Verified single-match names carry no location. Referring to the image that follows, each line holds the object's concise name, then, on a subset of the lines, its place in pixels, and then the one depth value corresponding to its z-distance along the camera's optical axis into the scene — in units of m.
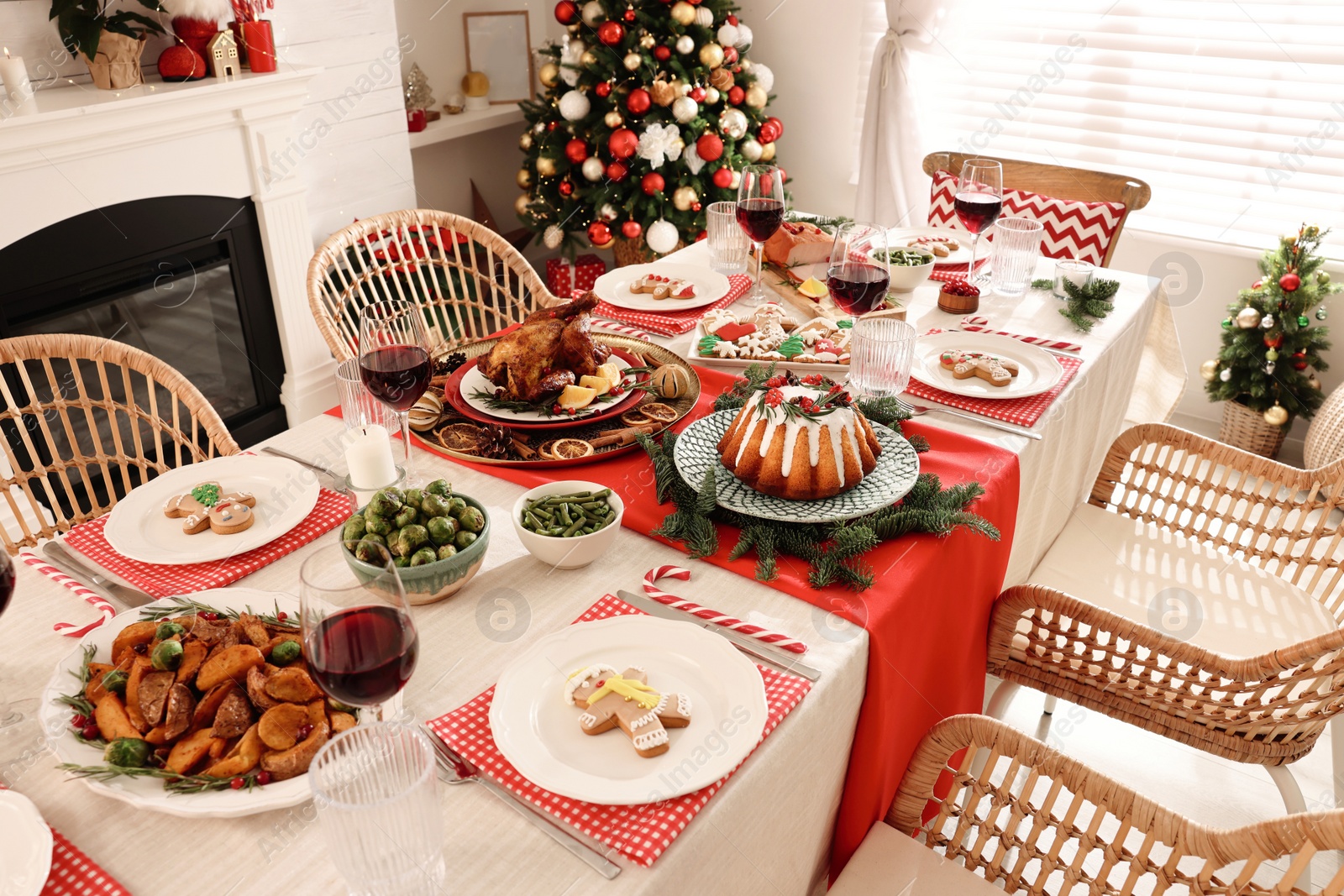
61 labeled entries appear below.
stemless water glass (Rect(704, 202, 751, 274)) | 1.97
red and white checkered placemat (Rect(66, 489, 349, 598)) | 1.06
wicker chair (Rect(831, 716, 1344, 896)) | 0.85
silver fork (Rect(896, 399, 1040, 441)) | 1.42
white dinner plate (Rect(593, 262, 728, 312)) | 1.82
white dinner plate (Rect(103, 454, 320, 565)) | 1.10
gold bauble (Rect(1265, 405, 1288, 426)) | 2.91
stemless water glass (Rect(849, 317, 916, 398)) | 1.44
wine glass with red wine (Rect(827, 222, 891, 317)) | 1.52
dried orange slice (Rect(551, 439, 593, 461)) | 1.31
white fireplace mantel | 2.26
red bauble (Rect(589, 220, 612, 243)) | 3.46
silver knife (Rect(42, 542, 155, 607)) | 1.05
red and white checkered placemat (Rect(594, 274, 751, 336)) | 1.75
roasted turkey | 1.37
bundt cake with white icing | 1.15
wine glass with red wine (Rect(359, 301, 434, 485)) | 1.16
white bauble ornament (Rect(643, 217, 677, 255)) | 3.38
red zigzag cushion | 2.37
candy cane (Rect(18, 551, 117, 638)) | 0.98
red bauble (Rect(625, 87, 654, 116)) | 3.19
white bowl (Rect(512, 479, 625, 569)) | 1.06
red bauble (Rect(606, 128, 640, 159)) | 3.24
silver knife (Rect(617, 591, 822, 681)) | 0.95
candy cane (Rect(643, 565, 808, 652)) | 0.98
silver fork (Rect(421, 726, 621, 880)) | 0.74
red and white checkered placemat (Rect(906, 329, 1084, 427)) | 1.45
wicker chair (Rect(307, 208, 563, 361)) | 1.92
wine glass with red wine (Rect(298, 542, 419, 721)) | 0.72
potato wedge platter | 0.77
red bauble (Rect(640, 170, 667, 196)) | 3.30
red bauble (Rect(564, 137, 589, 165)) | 3.39
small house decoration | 2.56
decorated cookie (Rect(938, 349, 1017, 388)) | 1.53
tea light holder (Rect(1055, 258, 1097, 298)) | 1.91
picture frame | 3.88
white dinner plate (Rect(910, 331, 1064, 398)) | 1.51
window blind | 2.86
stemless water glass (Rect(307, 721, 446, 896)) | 0.66
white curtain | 3.30
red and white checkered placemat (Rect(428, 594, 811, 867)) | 0.75
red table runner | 1.06
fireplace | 2.40
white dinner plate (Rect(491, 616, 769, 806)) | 0.79
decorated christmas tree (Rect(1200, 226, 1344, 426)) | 2.80
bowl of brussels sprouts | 0.99
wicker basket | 2.99
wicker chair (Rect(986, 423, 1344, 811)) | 1.29
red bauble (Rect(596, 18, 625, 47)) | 3.18
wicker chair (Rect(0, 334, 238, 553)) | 1.39
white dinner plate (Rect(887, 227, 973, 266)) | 2.10
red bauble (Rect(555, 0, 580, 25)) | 3.30
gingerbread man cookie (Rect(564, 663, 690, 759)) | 0.83
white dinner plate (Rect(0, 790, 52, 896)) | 0.70
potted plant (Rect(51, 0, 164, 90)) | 2.26
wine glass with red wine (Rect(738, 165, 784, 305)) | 1.78
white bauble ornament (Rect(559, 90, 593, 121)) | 3.33
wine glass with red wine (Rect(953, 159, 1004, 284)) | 1.83
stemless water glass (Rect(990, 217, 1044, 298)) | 1.92
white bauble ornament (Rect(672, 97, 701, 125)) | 3.19
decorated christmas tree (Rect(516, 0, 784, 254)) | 3.23
